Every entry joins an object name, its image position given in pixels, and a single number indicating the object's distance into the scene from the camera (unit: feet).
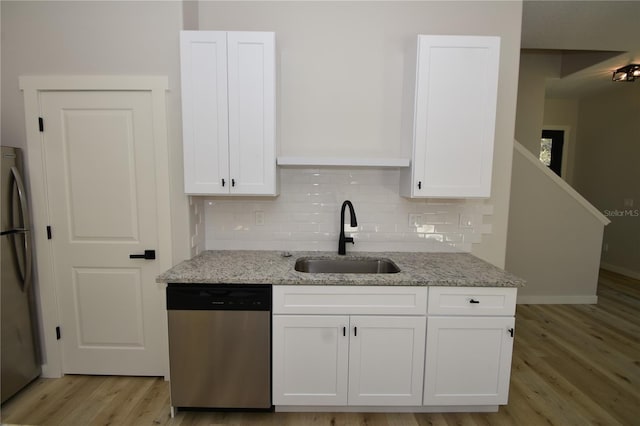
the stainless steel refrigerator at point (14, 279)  6.32
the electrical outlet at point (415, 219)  7.89
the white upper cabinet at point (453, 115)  6.32
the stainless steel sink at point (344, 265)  7.48
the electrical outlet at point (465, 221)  7.93
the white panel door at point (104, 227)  6.73
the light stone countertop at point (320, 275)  5.71
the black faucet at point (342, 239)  7.25
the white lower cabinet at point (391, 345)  5.81
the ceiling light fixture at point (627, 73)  12.74
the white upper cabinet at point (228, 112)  6.20
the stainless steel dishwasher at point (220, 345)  5.73
